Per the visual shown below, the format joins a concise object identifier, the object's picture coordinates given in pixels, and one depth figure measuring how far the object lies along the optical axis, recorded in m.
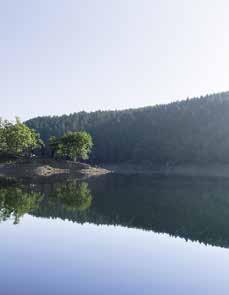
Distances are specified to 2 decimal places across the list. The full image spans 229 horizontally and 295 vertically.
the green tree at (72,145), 111.44
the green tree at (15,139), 98.94
